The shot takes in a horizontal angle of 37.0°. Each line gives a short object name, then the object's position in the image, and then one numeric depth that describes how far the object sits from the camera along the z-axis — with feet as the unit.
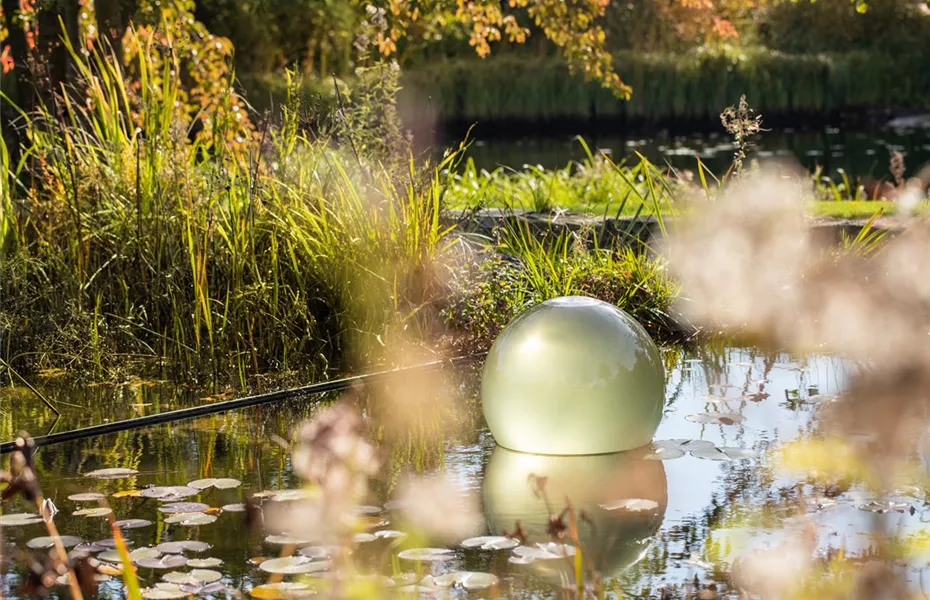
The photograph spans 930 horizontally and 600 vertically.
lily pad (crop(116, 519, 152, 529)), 12.34
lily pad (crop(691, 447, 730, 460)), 14.48
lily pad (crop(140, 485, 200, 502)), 13.24
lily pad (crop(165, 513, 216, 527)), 12.37
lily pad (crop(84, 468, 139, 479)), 14.23
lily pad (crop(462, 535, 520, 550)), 11.42
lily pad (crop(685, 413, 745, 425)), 16.08
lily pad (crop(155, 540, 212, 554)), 11.43
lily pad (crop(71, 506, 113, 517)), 12.75
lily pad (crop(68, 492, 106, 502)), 13.24
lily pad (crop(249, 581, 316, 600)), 10.28
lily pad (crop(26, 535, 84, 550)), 11.59
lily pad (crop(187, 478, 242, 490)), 13.53
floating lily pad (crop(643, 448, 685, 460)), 14.57
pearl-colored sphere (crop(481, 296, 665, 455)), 14.55
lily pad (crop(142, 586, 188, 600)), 10.26
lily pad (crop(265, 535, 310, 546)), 11.68
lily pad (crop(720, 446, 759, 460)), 14.51
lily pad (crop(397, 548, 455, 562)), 11.11
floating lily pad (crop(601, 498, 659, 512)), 12.67
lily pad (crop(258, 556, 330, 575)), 10.52
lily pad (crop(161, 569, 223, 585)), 10.63
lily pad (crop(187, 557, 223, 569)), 11.09
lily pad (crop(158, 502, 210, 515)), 12.76
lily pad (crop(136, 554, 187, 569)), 10.97
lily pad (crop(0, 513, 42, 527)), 12.37
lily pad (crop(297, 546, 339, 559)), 11.13
